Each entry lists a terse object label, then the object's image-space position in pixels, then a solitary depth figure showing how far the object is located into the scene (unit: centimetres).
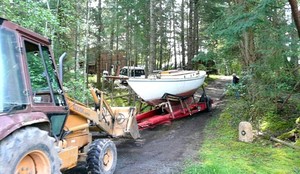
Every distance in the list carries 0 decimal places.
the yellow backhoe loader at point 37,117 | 217
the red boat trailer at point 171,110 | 705
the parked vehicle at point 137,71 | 1761
